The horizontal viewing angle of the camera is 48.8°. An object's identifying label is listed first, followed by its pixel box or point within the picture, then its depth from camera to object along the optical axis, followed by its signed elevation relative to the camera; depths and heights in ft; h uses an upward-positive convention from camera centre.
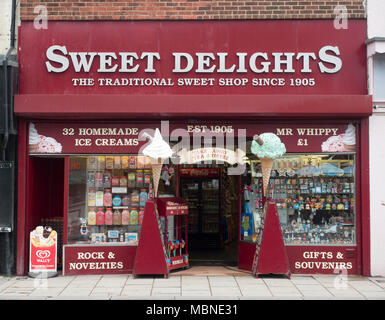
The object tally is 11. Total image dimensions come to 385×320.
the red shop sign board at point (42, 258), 27.22 -5.30
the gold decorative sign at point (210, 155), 28.68 +1.36
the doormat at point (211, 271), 28.27 -6.60
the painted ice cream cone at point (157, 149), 26.76 +1.66
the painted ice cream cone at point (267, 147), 26.53 +1.77
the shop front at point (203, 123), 28.40 +3.58
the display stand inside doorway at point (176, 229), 28.32 -3.87
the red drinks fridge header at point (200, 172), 39.50 +0.29
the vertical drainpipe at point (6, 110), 27.09 +4.23
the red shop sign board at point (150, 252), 26.73 -4.84
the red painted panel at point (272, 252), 26.71 -4.87
